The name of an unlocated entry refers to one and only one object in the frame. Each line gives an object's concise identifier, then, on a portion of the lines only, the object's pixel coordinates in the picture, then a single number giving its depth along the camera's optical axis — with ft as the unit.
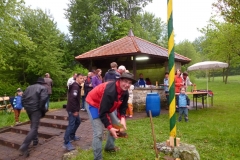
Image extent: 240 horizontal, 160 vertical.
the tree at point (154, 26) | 127.62
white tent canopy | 36.78
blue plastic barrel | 28.43
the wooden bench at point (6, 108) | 39.75
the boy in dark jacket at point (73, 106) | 16.81
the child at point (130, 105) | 28.75
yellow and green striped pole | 14.14
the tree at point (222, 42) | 79.82
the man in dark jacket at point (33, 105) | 17.03
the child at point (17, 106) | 27.68
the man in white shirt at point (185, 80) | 34.08
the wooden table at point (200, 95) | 33.40
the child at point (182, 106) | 25.67
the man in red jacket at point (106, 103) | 11.00
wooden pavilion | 36.99
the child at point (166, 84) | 35.42
